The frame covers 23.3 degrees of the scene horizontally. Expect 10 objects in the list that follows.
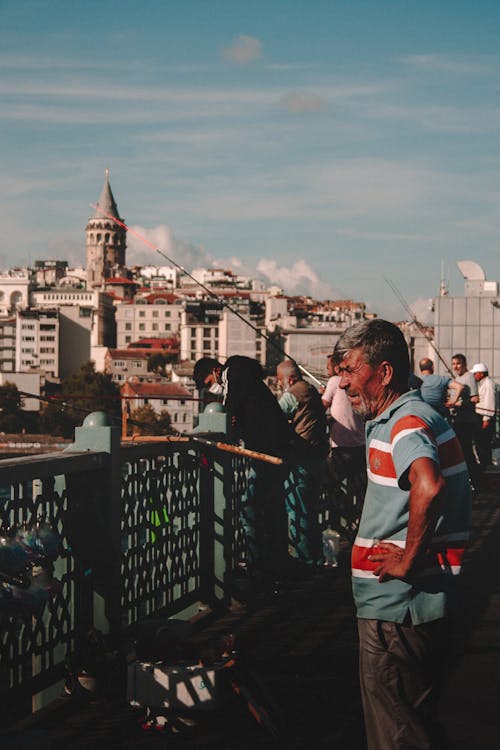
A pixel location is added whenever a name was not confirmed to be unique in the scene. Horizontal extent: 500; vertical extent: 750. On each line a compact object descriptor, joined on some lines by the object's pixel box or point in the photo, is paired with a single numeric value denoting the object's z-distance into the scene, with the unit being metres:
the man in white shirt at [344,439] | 9.06
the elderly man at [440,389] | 10.70
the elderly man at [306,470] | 7.93
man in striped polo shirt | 3.19
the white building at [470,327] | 19.38
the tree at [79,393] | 128.38
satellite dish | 23.27
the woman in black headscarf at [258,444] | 7.25
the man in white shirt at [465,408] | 12.59
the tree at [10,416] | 125.38
